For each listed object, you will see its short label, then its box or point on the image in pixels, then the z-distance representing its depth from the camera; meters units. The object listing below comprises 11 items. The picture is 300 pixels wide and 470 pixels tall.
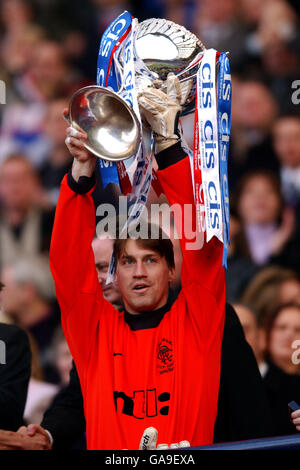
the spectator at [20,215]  12.29
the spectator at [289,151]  11.55
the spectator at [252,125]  11.83
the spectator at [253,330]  8.41
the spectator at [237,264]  9.93
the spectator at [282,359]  7.86
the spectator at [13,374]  6.55
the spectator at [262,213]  11.20
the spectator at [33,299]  11.16
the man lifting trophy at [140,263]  5.69
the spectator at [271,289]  9.57
